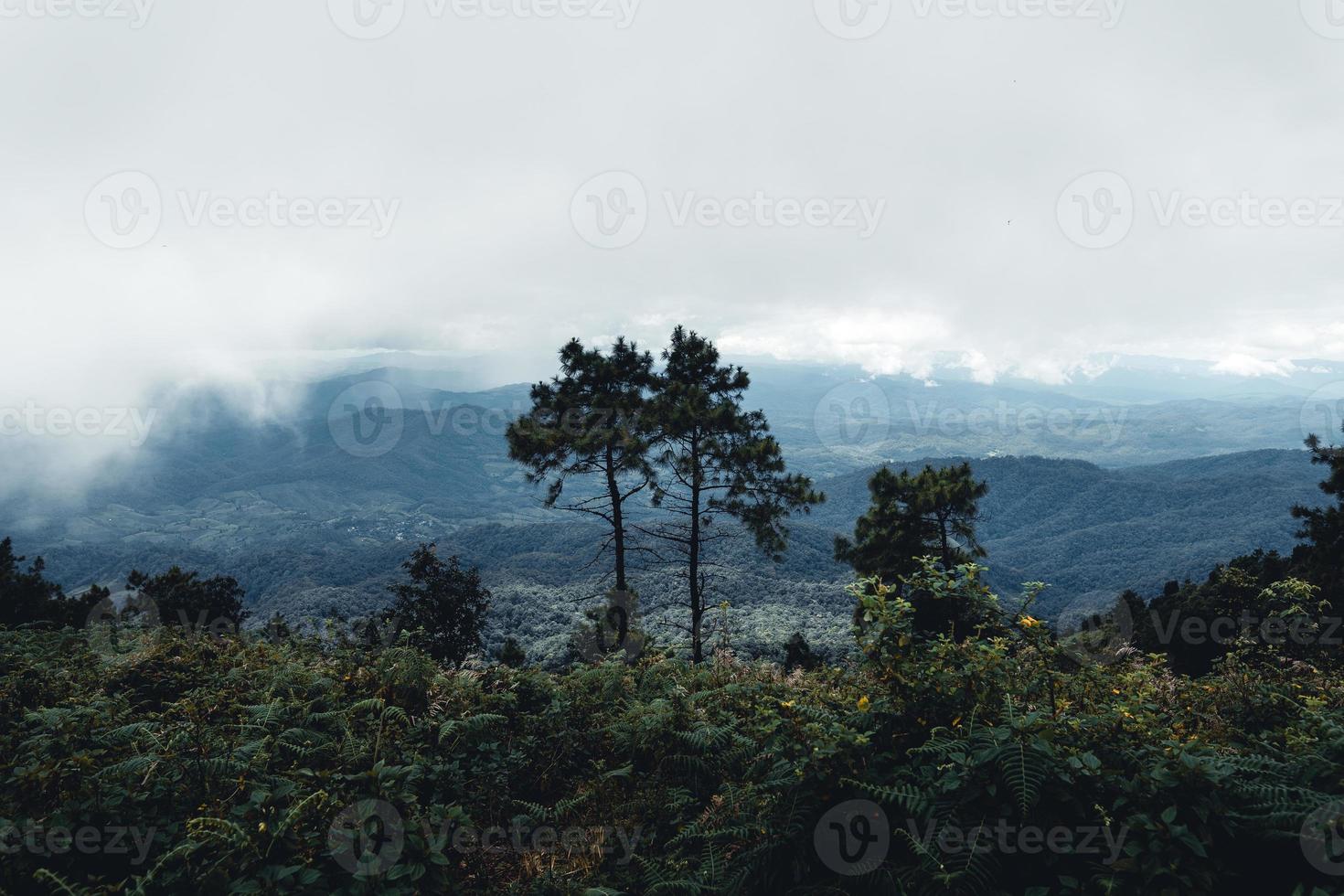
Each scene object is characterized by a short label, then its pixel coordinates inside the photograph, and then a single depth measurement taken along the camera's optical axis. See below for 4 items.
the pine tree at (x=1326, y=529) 24.69
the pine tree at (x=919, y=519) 28.09
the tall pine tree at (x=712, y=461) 18.17
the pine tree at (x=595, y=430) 17.62
